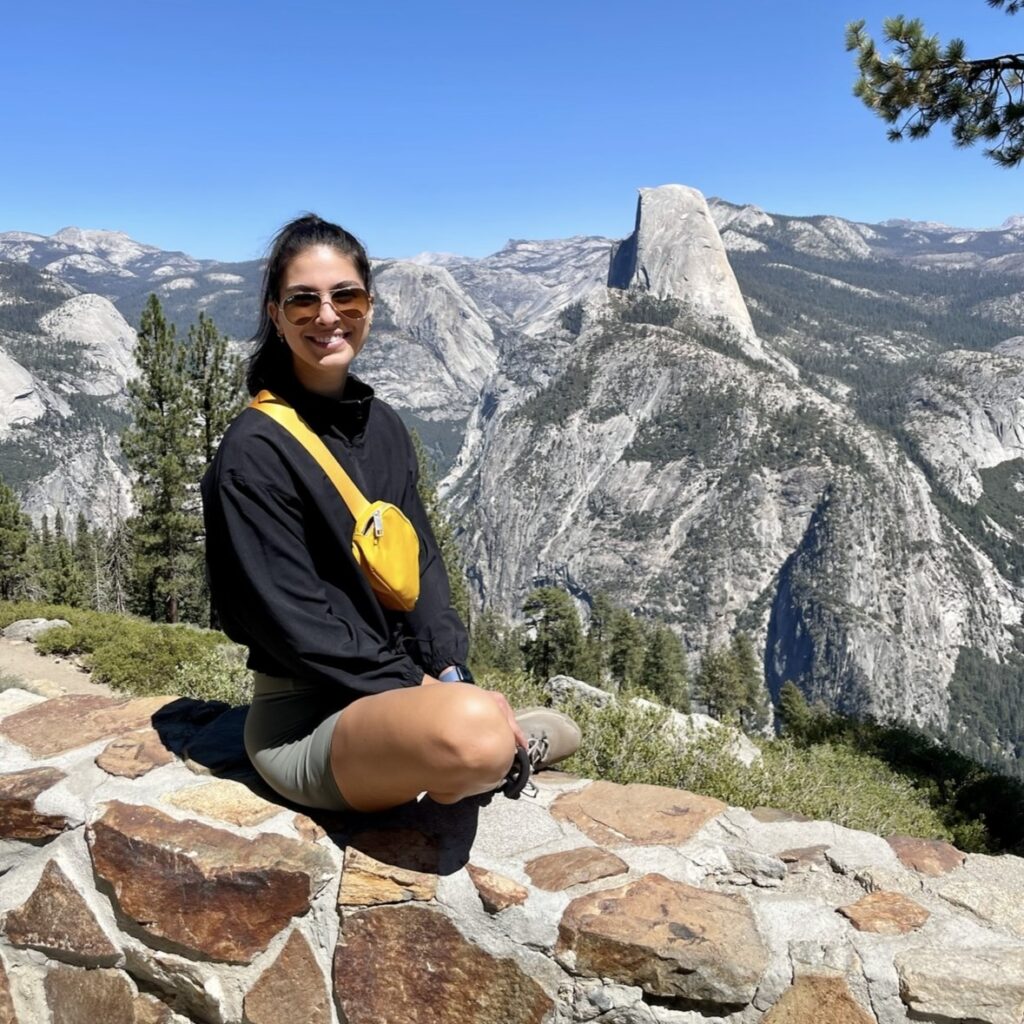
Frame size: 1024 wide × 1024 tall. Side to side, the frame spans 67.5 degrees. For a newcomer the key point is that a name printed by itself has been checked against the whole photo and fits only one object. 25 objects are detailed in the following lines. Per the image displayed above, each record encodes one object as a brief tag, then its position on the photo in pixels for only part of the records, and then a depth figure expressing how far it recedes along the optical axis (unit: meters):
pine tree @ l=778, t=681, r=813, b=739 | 40.35
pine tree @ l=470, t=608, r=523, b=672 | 45.19
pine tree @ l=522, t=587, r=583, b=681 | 40.94
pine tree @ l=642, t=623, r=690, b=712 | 46.36
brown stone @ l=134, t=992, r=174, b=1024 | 2.42
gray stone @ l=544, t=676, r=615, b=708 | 6.49
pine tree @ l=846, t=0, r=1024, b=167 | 7.68
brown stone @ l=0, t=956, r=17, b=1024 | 2.54
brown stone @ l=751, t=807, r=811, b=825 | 2.87
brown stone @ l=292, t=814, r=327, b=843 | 2.47
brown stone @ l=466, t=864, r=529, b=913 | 2.23
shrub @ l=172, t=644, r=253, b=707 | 5.65
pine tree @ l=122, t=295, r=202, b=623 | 23.11
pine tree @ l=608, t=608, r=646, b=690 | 46.16
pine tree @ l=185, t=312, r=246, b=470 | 23.44
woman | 2.19
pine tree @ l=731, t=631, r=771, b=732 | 53.66
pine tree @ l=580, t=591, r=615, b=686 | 40.75
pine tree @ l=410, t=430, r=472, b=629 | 28.67
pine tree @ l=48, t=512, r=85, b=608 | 31.62
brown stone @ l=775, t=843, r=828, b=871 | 2.50
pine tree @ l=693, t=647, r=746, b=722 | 48.81
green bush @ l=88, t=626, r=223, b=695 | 7.67
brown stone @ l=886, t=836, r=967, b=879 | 2.52
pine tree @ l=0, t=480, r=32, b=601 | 32.16
